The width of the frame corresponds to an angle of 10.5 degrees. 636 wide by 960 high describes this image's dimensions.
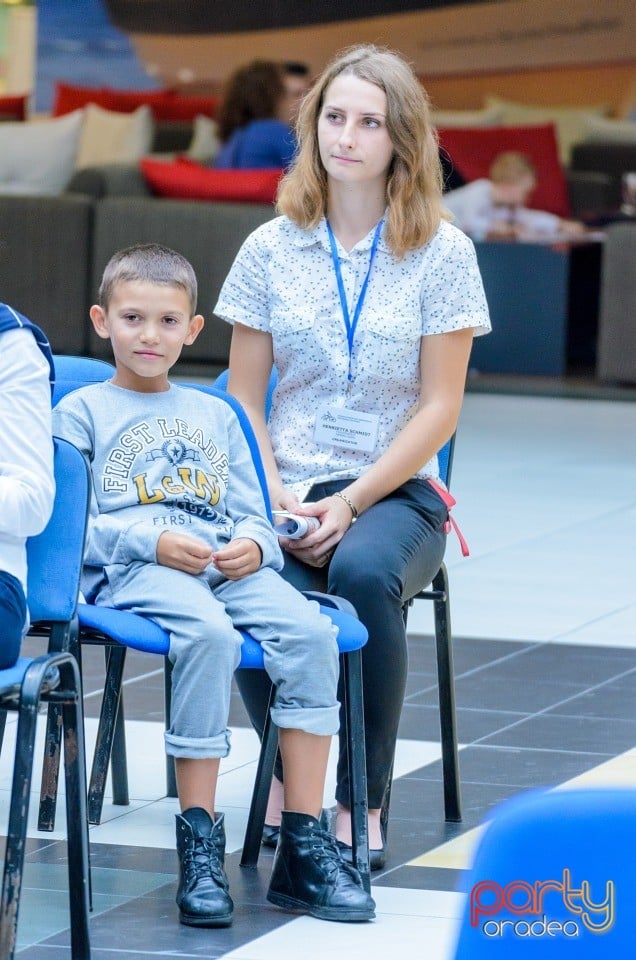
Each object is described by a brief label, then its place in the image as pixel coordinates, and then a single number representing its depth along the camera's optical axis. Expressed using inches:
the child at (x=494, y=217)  702.3
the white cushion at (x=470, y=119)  890.2
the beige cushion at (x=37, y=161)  745.4
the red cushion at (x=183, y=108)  910.6
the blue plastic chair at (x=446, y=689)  207.4
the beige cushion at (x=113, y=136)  792.1
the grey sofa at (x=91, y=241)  668.7
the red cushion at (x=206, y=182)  661.5
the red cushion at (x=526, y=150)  827.4
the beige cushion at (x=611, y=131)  873.5
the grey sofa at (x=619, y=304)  651.4
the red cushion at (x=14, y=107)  853.7
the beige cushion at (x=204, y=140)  838.2
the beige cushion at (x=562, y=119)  885.5
